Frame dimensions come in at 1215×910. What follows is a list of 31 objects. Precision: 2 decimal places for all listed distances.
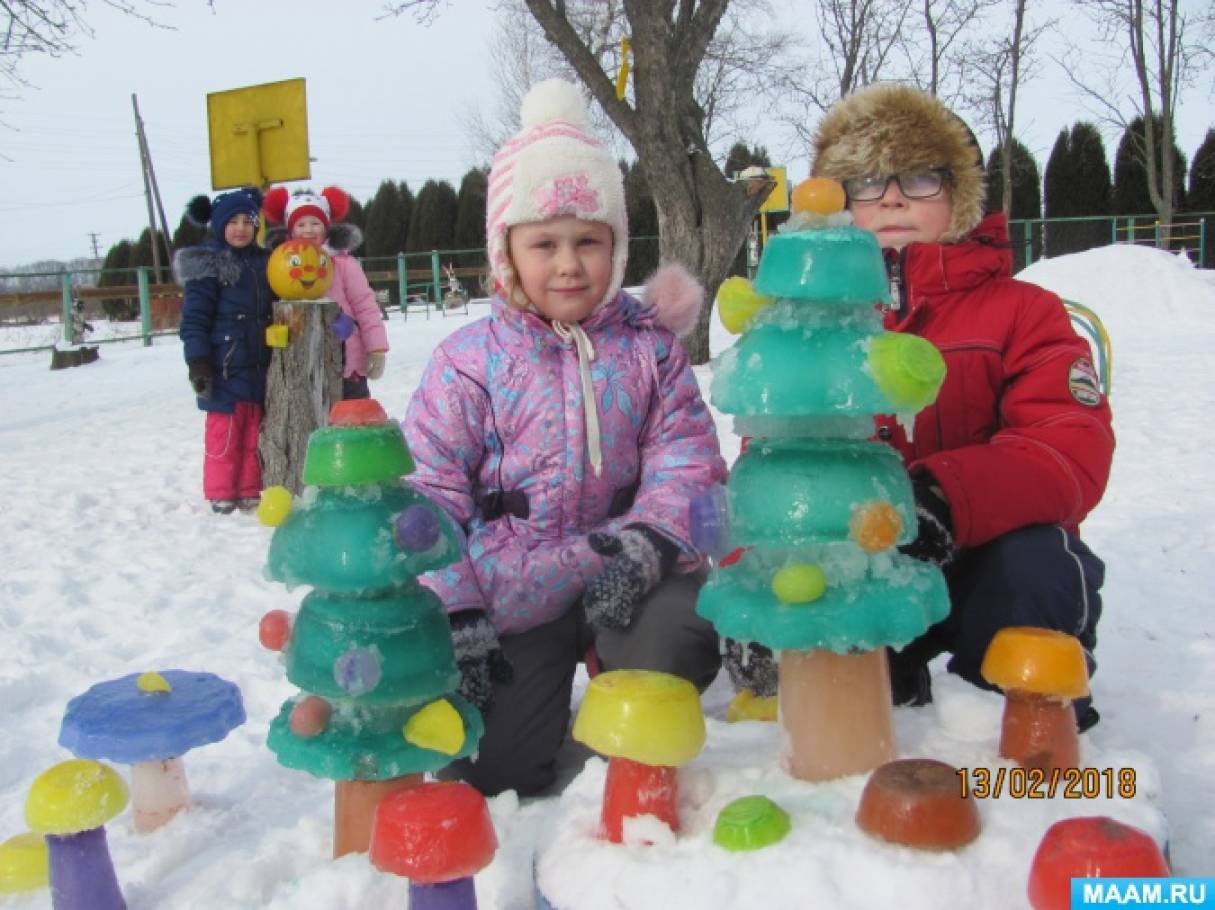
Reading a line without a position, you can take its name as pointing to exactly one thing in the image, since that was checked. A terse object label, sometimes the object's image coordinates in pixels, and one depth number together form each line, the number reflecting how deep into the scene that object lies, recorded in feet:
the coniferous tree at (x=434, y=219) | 92.17
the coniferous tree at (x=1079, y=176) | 84.43
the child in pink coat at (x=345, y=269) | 19.44
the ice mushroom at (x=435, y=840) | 4.70
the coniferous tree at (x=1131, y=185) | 83.10
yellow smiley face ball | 17.88
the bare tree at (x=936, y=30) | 63.62
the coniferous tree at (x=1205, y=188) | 79.51
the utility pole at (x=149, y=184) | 92.53
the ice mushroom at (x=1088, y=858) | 4.10
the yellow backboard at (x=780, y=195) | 57.77
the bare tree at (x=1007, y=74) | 67.21
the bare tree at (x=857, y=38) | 56.54
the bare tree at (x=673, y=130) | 29.17
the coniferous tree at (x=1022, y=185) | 85.61
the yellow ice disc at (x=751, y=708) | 7.41
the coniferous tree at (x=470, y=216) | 90.17
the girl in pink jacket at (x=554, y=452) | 7.82
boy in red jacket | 6.79
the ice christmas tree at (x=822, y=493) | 5.20
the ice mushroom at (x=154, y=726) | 6.54
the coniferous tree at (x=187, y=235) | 86.79
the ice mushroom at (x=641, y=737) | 5.18
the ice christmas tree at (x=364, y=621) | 5.62
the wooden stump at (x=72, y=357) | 43.86
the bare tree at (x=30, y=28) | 28.73
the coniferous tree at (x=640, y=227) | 87.10
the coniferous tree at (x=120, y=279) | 79.05
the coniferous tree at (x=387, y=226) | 95.09
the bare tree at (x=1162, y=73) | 68.14
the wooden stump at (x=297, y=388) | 17.28
